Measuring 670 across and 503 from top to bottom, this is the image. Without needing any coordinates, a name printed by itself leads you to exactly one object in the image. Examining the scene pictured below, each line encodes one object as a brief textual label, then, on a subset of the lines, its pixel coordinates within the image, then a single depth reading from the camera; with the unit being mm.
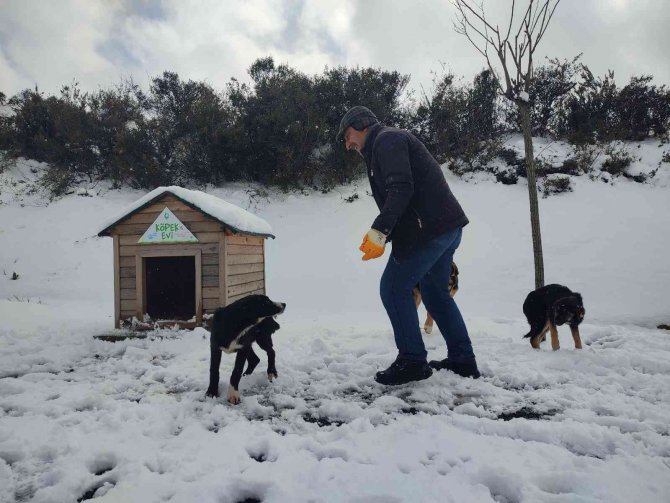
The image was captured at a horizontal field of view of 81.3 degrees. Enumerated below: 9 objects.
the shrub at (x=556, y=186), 11375
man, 2674
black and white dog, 2604
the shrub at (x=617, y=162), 11695
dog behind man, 4766
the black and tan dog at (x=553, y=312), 3562
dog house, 5062
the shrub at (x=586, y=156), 11977
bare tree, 6676
